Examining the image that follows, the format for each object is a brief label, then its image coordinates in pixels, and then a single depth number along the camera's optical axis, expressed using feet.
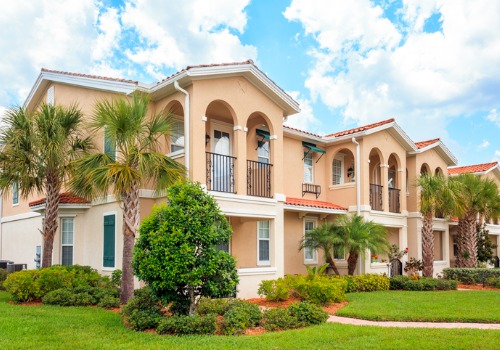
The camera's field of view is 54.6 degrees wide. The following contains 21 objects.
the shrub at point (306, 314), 36.65
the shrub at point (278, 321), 35.17
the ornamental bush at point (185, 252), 34.06
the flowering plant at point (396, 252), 72.59
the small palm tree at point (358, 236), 60.23
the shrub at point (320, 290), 47.52
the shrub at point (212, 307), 37.78
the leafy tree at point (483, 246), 89.20
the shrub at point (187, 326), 33.01
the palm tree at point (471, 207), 78.48
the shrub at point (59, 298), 45.00
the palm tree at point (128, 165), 43.11
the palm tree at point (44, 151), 50.67
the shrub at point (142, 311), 34.58
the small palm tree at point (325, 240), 60.96
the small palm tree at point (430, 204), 71.91
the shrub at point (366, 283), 59.67
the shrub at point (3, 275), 61.77
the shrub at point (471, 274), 73.20
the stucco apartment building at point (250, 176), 52.08
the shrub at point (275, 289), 48.67
